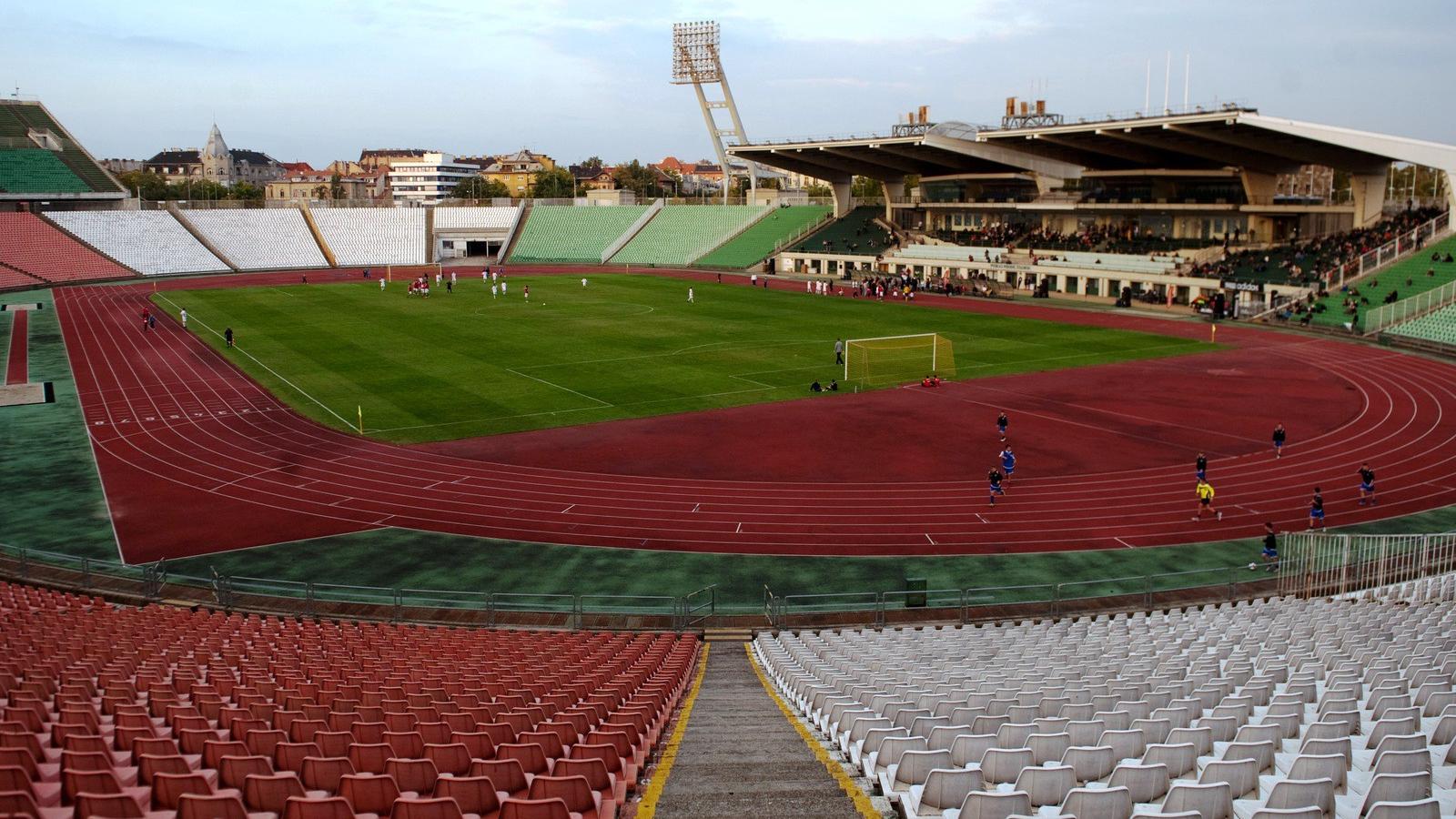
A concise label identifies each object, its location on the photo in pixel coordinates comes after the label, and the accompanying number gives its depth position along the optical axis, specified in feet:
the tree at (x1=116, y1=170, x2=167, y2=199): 504.84
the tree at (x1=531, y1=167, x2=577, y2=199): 545.44
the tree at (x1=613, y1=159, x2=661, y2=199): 602.03
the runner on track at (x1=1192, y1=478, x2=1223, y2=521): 87.04
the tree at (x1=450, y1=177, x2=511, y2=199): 596.70
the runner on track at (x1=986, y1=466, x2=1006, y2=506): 91.09
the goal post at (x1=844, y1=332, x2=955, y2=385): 152.05
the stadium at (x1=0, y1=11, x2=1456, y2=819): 26.21
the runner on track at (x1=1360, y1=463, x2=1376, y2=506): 90.27
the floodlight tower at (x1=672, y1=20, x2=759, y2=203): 404.36
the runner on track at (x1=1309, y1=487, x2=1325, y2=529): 83.82
